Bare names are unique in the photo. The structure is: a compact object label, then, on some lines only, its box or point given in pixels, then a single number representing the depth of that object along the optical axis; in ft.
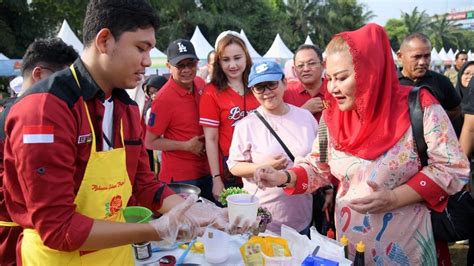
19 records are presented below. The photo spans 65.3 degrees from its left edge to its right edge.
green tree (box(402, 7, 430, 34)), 205.78
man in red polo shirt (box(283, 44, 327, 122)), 10.56
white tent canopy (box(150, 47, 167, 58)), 37.65
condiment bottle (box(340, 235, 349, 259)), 5.60
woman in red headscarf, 5.45
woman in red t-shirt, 9.36
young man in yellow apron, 3.54
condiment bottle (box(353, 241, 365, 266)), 5.46
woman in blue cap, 7.83
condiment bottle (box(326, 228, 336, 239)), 6.26
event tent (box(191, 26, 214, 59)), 44.52
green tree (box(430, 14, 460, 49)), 212.23
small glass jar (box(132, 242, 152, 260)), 6.19
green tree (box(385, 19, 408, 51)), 193.39
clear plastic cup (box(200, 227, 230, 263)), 5.98
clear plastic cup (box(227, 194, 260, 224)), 5.23
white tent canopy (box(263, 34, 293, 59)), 53.87
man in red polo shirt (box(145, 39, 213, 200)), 10.11
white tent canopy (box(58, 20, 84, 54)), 33.40
